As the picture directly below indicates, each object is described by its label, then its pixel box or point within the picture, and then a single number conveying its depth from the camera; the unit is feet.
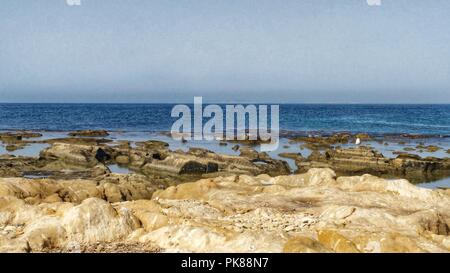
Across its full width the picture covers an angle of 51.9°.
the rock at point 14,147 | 190.27
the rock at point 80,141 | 215.92
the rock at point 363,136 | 260.70
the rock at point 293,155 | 173.41
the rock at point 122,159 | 161.88
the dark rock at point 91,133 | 265.93
